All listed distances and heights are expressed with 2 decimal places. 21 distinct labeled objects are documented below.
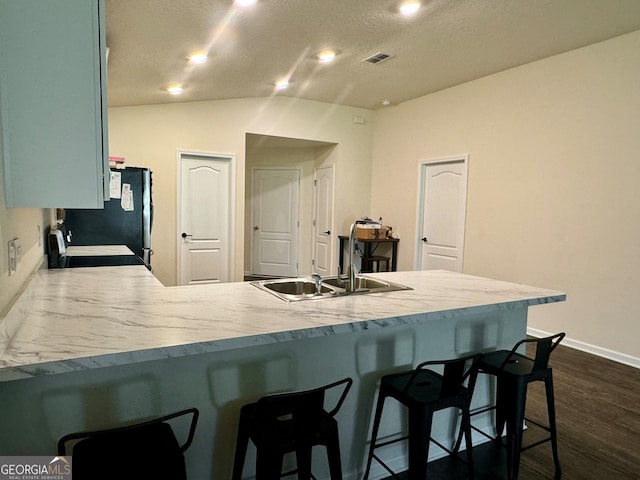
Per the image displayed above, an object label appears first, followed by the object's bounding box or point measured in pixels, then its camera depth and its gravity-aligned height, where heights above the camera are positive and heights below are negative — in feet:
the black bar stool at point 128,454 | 3.74 -2.33
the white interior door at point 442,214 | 16.87 +0.04
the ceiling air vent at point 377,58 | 12.94 +4.97
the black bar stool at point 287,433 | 4.54 -2.53
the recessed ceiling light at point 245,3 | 8.67 +4.36
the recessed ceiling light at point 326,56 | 12.52 +4.81
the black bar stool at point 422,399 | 5.55 -2.54
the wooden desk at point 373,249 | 19.60 -1.76
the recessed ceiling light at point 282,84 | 15.85 +4.97
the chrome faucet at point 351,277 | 6.91 -1.10
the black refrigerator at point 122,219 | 12.07 -0.37
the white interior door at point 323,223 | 21.76 -0.61
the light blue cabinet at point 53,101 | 4.53 +1.18
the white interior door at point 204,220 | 18.16 -0.51
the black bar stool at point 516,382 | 6.35 -2.59
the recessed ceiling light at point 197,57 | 11.52 +4.29
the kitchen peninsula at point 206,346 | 4.25 -1.81
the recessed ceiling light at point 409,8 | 9.48 +4.82
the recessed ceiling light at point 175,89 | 14.70 +4.30
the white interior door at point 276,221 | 24.50 -0.60
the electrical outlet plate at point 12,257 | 4.91 -0.65
